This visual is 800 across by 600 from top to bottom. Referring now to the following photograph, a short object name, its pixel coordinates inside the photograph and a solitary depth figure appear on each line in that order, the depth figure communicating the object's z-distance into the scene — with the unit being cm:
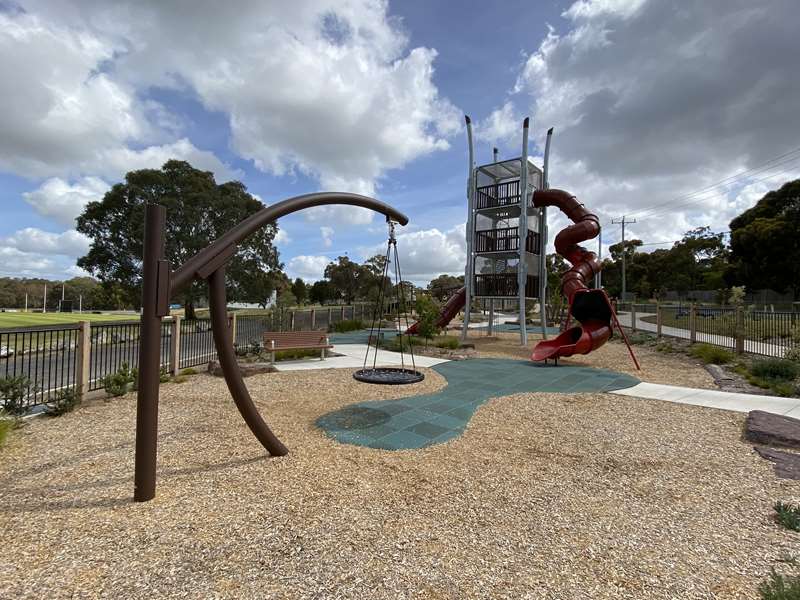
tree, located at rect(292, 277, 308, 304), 6019
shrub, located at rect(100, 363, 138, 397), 673
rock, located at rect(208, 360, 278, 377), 905
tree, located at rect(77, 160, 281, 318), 2578
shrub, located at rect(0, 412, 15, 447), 442
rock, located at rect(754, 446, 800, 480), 396
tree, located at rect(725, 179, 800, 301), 3416
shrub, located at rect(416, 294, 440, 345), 1595
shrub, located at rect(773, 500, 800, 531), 298
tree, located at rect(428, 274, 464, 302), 7415
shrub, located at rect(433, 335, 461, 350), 1455
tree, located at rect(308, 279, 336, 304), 5503
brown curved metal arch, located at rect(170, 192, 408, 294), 364
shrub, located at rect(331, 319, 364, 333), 2194
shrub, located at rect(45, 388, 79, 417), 570
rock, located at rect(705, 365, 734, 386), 880
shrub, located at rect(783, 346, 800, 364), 924
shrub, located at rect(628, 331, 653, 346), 1650
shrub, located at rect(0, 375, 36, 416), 531
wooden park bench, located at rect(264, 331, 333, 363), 1128
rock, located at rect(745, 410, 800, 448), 479
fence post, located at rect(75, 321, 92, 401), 633
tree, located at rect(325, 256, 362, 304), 5075
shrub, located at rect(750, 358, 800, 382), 859
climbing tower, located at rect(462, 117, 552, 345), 1583
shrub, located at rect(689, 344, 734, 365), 1119
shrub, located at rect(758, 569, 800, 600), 203
